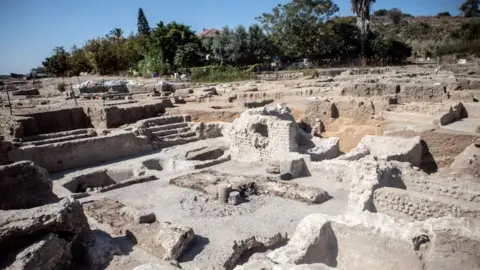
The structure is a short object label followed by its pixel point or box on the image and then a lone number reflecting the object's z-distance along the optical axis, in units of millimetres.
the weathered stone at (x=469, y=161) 9594
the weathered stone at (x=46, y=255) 5465
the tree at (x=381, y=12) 78206
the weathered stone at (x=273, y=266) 4156
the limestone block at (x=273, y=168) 11352
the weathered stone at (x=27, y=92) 31367
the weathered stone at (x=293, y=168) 10734
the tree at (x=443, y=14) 75762
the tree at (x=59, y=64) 50438
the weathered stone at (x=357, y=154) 10945
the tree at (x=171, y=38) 39500
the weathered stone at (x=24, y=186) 7359
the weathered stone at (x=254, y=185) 9148
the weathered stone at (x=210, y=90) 26408
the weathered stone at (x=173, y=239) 6432
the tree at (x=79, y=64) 49938
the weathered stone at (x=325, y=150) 11680
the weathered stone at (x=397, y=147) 10836
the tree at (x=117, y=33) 57156
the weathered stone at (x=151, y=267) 4690
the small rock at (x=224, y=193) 9227
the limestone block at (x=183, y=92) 26177
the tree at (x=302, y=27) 41562
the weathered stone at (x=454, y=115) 13979
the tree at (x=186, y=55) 39031
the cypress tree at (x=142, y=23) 71500
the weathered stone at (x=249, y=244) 6457
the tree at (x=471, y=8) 69500
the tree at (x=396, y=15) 68625
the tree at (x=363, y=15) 43594
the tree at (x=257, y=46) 41344
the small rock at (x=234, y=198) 9109
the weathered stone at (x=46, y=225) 5844
